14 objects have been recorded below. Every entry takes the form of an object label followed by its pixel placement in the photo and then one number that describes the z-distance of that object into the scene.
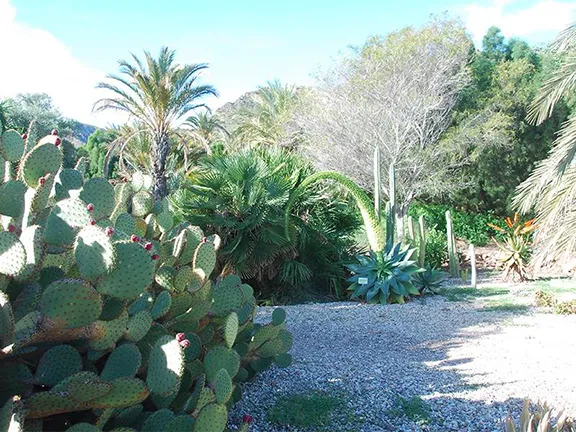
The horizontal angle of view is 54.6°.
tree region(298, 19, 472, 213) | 20.39
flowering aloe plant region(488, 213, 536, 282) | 10.79
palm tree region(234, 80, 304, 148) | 24.62
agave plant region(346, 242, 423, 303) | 8.21
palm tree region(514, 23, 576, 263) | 6.93
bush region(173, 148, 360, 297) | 8.26
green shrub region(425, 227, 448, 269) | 13.51
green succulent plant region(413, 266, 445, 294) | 8.83
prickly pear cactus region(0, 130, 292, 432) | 2.03
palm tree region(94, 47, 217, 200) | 15.44
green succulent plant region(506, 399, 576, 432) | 2.44
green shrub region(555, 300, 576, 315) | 7.12
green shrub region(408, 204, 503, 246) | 19.45
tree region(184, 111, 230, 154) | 24.67
